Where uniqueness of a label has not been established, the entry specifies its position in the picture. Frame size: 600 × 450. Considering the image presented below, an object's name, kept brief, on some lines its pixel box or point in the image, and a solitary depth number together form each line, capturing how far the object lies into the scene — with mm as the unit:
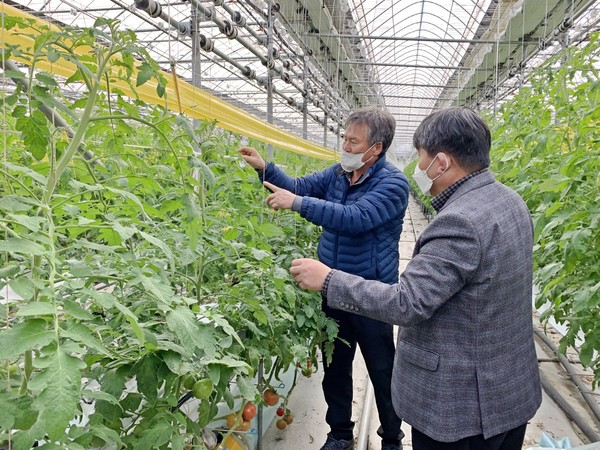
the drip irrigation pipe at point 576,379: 2823
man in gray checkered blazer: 1281
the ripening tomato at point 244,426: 1773
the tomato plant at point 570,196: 1836
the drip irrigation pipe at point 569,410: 2623
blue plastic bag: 1772
